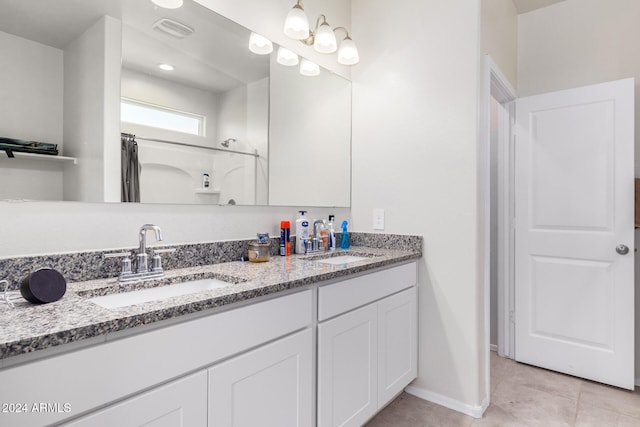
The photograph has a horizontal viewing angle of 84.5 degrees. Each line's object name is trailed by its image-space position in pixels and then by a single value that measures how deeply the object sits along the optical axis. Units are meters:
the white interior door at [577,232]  2.17
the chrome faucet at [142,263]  1.23
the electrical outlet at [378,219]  2.20
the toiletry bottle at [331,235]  2.15
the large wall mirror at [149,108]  1.11
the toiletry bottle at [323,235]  2.08
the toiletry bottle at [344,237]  2.22
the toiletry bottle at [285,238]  1.86
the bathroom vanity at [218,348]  0.72
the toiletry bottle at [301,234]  1.94
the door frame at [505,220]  2.61
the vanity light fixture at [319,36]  1.83
